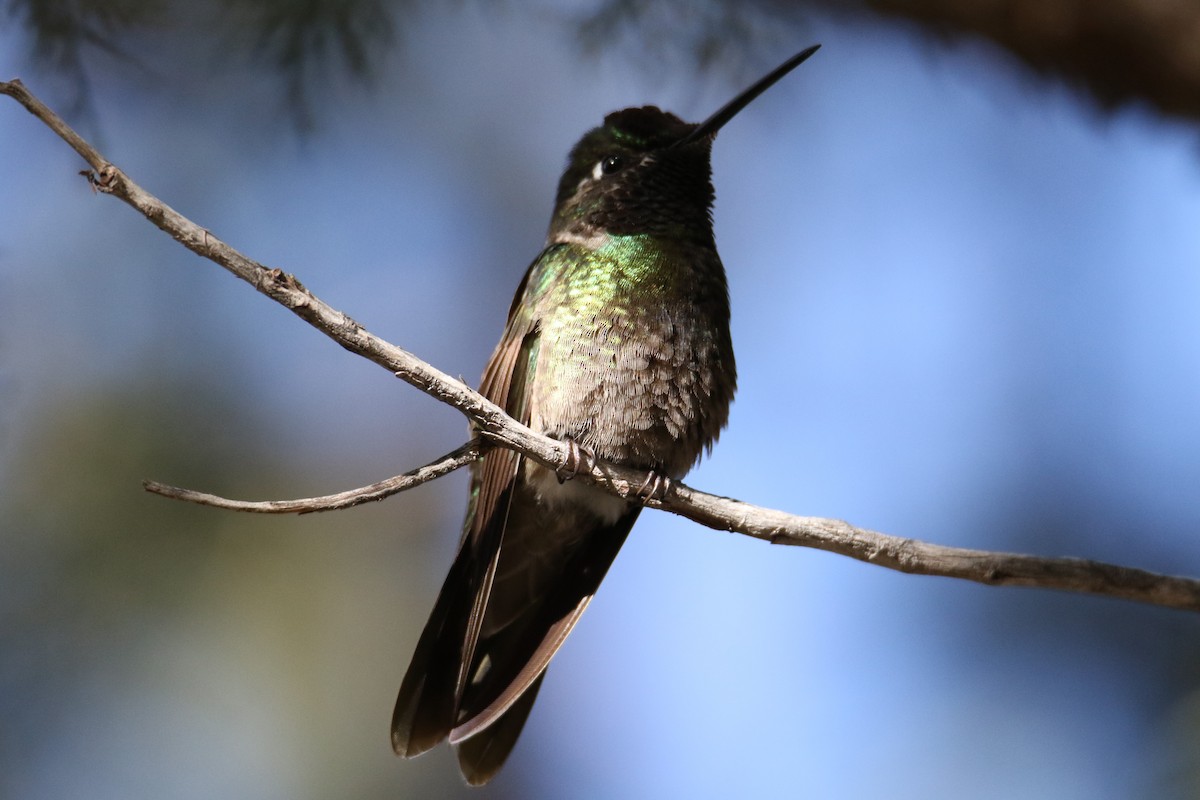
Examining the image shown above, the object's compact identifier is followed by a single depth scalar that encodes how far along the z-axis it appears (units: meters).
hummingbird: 3.56
